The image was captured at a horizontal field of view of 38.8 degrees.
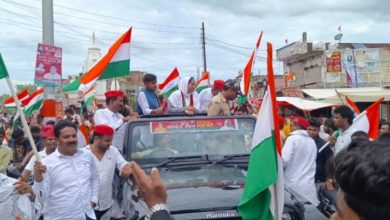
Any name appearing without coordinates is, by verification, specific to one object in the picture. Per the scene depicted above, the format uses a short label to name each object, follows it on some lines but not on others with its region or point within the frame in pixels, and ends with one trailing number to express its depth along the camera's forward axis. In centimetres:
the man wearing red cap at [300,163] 633
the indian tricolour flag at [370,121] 693
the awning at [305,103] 2027
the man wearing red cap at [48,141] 595
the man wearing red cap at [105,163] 545
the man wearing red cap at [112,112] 699
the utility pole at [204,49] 4389
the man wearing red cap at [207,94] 798
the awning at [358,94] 1955
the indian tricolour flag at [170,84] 1102
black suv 442
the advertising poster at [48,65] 1010
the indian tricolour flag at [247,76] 819
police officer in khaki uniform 669
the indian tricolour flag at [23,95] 1347
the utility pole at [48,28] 1056
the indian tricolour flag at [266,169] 320
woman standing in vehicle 808
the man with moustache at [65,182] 474
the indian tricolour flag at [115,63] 720
